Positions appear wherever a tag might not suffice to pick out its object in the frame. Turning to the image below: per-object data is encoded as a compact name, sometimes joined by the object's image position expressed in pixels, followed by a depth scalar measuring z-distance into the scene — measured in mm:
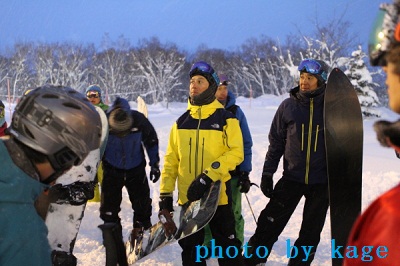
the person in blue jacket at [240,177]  4070
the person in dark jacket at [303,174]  3510
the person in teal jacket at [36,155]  1141
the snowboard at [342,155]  3422
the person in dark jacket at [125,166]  4480
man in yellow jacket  3109
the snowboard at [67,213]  2451
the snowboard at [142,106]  6641
